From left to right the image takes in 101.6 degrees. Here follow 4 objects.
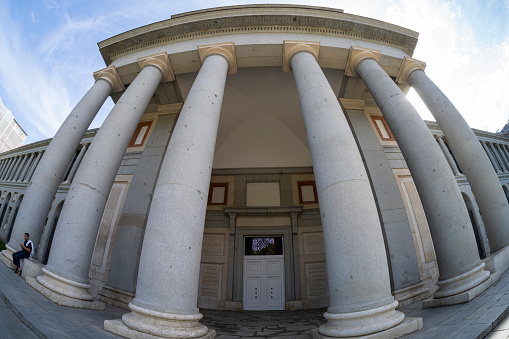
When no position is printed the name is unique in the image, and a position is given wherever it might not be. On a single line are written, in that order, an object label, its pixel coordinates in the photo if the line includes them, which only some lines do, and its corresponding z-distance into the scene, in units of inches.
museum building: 128.6
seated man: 196.5
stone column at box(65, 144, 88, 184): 543.9
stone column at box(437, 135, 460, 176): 455.2
